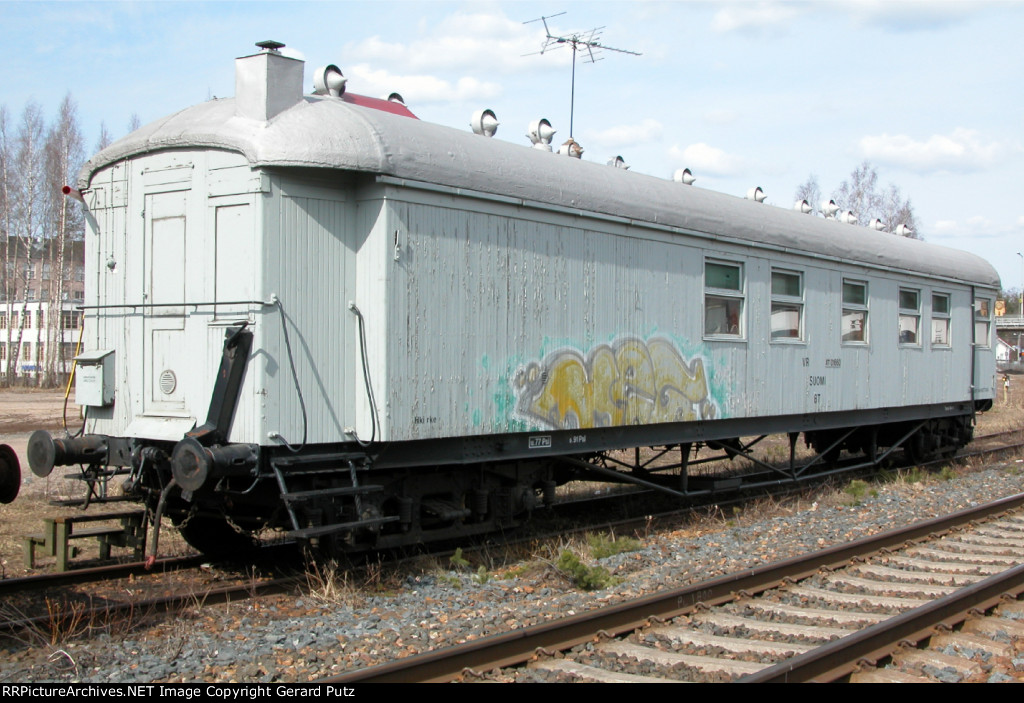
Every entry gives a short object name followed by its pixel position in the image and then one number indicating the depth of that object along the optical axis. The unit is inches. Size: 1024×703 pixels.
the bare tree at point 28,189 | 1476.4
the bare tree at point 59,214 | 1454.2
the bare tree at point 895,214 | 1850.4
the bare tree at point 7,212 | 1461.6
